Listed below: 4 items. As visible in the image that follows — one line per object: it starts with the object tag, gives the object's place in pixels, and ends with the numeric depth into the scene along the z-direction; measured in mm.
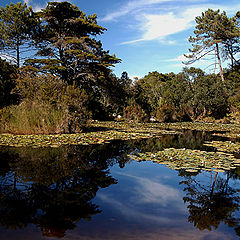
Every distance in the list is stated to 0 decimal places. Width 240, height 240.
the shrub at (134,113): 19438
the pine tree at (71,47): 18875
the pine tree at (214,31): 24422
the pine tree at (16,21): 19766
